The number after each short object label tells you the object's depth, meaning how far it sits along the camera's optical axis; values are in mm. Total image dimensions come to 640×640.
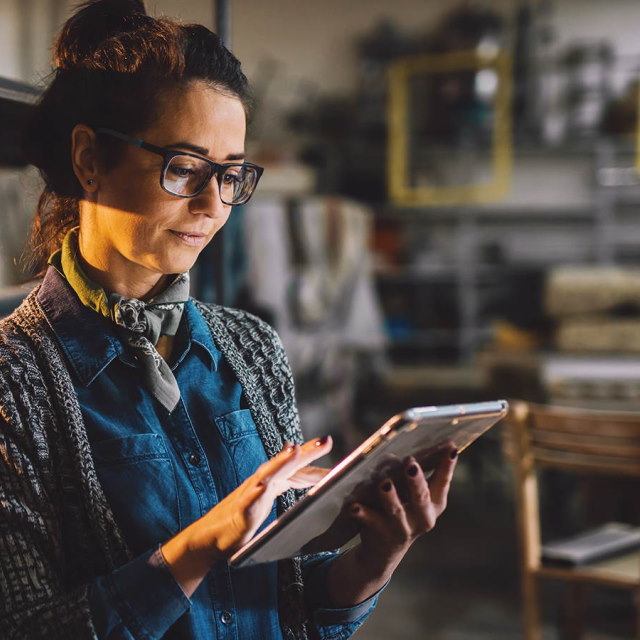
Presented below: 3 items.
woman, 807
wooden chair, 2154
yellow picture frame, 6961
